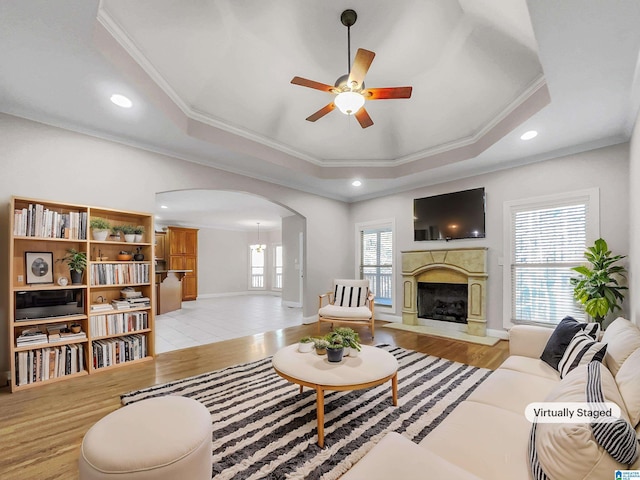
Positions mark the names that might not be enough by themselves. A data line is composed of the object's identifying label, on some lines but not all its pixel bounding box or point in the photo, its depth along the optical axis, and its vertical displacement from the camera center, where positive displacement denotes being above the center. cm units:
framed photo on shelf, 292 -26
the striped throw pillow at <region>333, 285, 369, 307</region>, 512 -100
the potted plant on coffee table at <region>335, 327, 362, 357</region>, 244 -86
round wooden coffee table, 200 -100
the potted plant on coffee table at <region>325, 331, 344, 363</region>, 235 -89
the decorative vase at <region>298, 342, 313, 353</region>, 261 -97
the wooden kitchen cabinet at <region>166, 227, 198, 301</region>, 911 -43
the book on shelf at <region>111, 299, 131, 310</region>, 339 -75
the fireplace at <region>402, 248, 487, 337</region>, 461 -83
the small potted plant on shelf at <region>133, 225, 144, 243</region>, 361 +12
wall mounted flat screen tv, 471 +42
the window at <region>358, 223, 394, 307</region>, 596 -41
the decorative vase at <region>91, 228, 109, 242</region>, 326 +9
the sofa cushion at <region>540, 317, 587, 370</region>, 214 -78
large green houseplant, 315 -52
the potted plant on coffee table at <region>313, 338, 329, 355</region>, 250 -93
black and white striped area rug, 178 -138
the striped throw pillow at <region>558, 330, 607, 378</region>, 174 -71
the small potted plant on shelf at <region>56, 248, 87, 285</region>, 308 -24
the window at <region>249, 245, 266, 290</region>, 1151 -108
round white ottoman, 119 -91
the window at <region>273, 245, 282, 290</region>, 1107 -105
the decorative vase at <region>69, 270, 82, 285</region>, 310 -38
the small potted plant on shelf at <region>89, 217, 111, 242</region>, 325 +14
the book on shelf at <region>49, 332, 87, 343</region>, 293 -99
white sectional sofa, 94 -81
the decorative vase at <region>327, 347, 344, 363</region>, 235 -93
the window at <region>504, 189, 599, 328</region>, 376 -16
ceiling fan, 228 +122
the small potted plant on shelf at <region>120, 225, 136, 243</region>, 354 +11
